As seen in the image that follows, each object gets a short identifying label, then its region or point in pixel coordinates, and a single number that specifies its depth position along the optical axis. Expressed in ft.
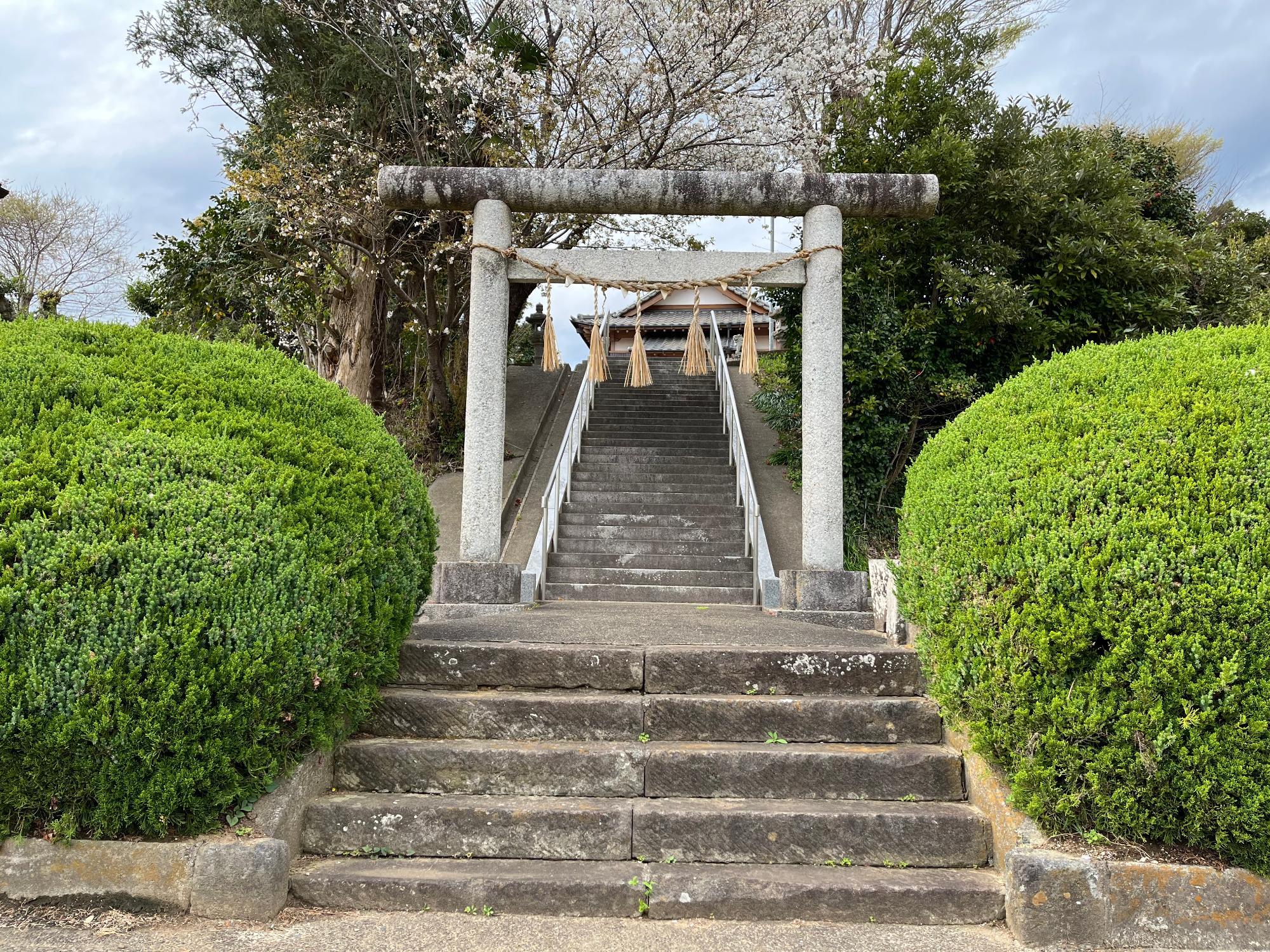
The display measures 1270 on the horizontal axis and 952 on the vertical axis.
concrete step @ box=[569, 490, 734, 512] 32.07
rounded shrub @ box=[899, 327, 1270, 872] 8.50
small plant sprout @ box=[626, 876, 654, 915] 9.10
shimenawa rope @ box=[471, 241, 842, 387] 20.04
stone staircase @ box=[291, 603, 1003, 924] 9.18
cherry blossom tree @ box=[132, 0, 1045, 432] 33.47
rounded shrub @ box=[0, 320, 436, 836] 8.39
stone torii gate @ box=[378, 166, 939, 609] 19.42
